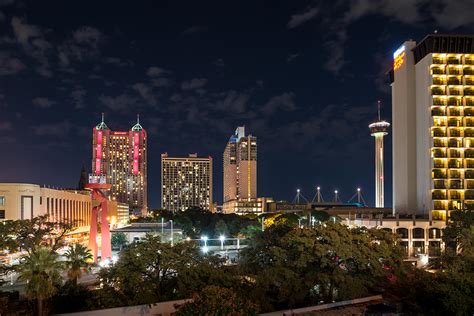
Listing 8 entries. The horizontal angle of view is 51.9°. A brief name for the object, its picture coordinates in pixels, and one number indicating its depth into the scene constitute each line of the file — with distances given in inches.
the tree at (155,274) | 1301.7
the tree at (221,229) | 4026.1
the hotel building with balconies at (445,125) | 3577.8
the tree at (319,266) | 1409.9
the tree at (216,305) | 956.0
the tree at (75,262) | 1398.9
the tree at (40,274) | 1213.1
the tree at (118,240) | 3350.4
